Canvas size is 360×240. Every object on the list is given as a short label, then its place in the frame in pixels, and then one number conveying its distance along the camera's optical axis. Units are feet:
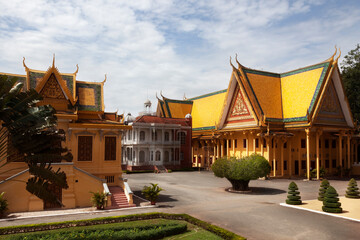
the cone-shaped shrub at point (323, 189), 69.95
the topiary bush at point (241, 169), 81.97
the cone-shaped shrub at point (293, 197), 65.57
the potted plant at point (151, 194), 66.90
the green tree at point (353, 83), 150.92
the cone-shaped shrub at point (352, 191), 74.33
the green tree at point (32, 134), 33.32
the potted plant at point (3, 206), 55.88
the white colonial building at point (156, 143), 152.25
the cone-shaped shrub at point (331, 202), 57.98
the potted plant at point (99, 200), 62.54
